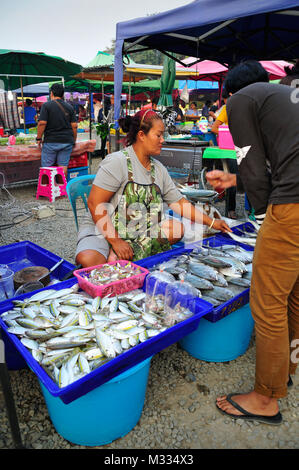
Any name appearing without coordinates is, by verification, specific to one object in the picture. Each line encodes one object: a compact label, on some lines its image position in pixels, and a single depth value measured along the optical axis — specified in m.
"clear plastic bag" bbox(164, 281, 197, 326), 2.03
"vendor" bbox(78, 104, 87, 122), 21.45
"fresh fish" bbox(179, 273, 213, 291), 2.38
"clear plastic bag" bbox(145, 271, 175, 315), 2.16
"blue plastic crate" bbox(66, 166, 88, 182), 7.77
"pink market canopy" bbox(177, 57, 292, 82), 10.34
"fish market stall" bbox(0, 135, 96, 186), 6.88
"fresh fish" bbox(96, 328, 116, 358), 1.64
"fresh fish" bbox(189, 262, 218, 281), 2.52
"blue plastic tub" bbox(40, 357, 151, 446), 1.63
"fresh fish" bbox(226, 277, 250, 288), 2.49
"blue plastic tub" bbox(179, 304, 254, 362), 2.31
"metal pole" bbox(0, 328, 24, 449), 1.47
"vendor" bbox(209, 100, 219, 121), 13.18
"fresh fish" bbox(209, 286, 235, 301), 2.27
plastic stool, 6.96
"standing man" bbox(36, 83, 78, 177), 6.66
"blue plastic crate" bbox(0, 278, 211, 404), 1.45
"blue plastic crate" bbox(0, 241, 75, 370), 2.87
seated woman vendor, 2.78
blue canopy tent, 3.88
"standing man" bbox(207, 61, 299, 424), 1.58
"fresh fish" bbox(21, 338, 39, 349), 1.70
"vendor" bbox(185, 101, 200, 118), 16.58
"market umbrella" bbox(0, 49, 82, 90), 8.14
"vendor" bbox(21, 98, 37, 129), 16.91
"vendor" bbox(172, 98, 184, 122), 12.47
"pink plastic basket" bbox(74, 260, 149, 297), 2.22
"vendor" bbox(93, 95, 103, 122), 16.11
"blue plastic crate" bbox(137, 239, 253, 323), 2.10
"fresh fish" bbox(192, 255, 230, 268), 2.67
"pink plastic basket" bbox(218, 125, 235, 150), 5.11
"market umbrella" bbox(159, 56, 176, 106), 6.61
